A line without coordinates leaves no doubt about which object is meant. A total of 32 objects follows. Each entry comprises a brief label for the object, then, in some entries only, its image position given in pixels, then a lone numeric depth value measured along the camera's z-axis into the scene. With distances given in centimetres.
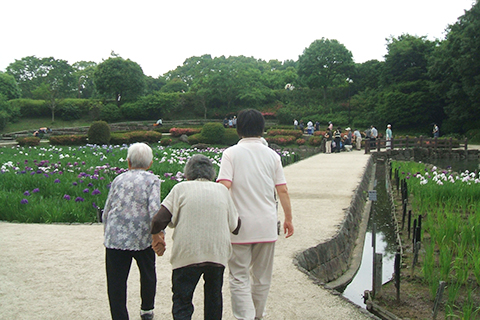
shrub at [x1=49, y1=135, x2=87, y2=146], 2331
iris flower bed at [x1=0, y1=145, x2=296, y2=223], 649
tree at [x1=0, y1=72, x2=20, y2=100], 4466
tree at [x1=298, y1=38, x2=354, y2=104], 4653
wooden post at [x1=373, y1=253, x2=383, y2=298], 403
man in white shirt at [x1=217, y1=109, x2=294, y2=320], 285
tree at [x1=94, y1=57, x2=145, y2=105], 4294
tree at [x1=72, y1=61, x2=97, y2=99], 6020
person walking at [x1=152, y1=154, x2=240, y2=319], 256
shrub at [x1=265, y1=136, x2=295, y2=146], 2589
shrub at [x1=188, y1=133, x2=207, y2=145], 2483
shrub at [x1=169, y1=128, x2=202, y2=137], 2858
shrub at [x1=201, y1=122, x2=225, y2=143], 2444
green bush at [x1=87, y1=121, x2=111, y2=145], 2248
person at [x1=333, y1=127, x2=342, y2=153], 2241
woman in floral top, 286
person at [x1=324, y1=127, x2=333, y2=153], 2244
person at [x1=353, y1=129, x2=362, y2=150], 2455
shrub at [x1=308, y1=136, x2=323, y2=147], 2464
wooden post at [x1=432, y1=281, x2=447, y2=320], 319
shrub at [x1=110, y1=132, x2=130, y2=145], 2441
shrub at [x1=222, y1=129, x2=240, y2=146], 2466
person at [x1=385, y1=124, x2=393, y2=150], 2292
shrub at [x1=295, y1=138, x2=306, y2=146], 2607
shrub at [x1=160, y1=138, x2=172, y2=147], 2508
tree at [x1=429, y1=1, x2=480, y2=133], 2806
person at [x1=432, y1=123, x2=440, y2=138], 2727
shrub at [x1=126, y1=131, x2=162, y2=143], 2561
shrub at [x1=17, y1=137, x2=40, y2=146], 2170
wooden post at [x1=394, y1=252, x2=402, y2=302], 399
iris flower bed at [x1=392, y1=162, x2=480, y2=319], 404
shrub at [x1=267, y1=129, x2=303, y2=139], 2795
